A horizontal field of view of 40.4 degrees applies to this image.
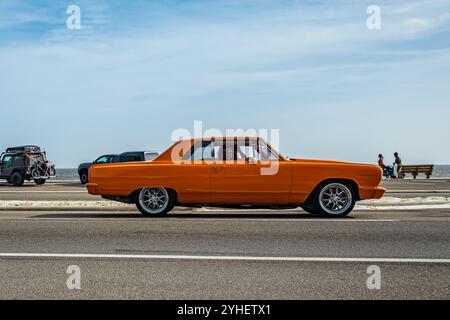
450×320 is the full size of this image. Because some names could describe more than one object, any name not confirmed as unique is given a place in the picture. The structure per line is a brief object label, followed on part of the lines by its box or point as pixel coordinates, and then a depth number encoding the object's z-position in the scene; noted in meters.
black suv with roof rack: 33.97
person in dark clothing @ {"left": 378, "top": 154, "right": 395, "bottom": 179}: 40.72
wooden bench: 39.94
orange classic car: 12.12
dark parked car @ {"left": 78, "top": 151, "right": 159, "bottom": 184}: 30.08
